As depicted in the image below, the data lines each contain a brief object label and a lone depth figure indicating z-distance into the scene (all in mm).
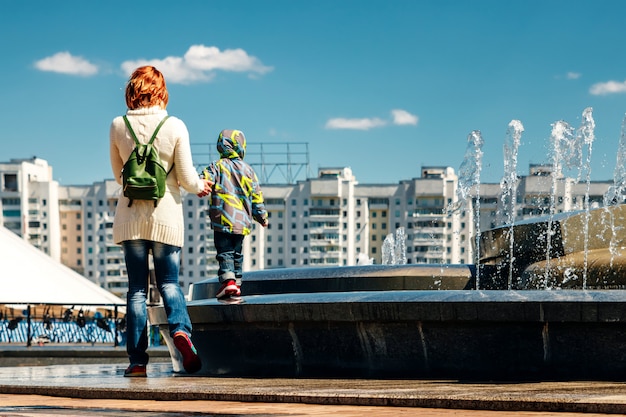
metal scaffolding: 173009
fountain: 7559
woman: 8244
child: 9770
